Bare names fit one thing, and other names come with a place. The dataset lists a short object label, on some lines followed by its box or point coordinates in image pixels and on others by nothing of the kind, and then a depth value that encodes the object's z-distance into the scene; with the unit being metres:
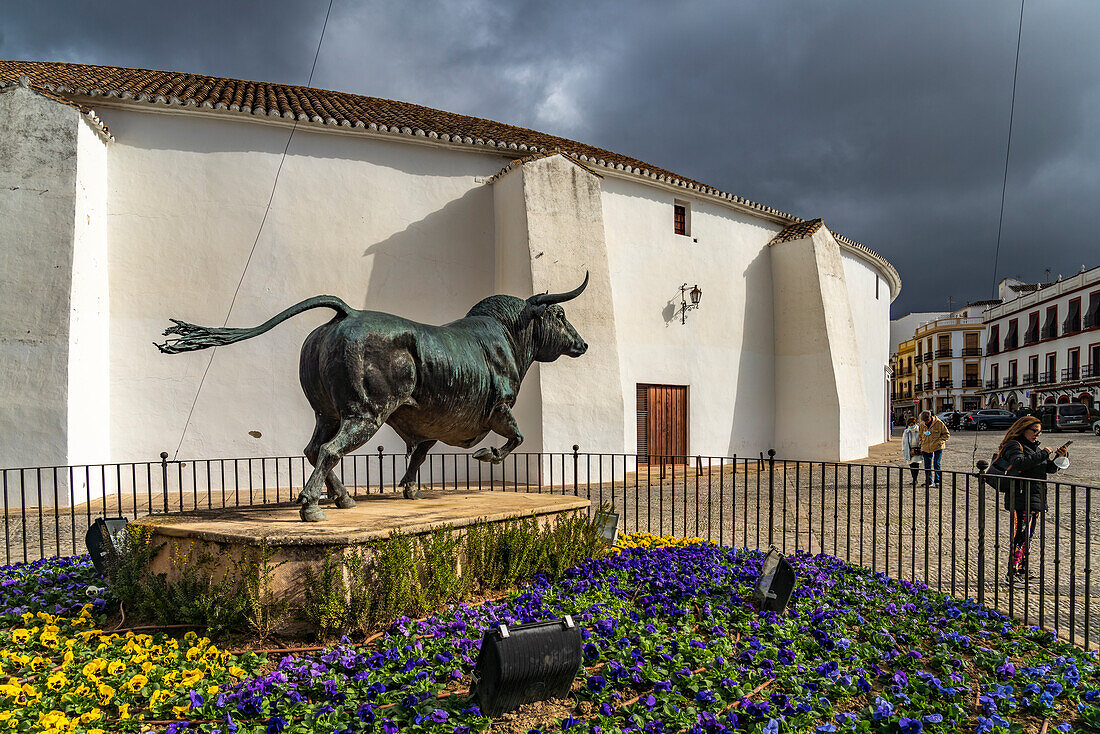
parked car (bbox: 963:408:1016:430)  33.23
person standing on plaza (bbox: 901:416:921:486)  10.84
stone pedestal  3.40
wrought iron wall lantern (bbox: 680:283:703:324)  15.01
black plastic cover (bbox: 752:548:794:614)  3.98
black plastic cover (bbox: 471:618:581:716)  2.64
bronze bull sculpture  3.89
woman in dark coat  5.27
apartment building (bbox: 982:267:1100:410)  34.03
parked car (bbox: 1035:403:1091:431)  29.28
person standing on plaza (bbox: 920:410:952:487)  10.36
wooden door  14.48
